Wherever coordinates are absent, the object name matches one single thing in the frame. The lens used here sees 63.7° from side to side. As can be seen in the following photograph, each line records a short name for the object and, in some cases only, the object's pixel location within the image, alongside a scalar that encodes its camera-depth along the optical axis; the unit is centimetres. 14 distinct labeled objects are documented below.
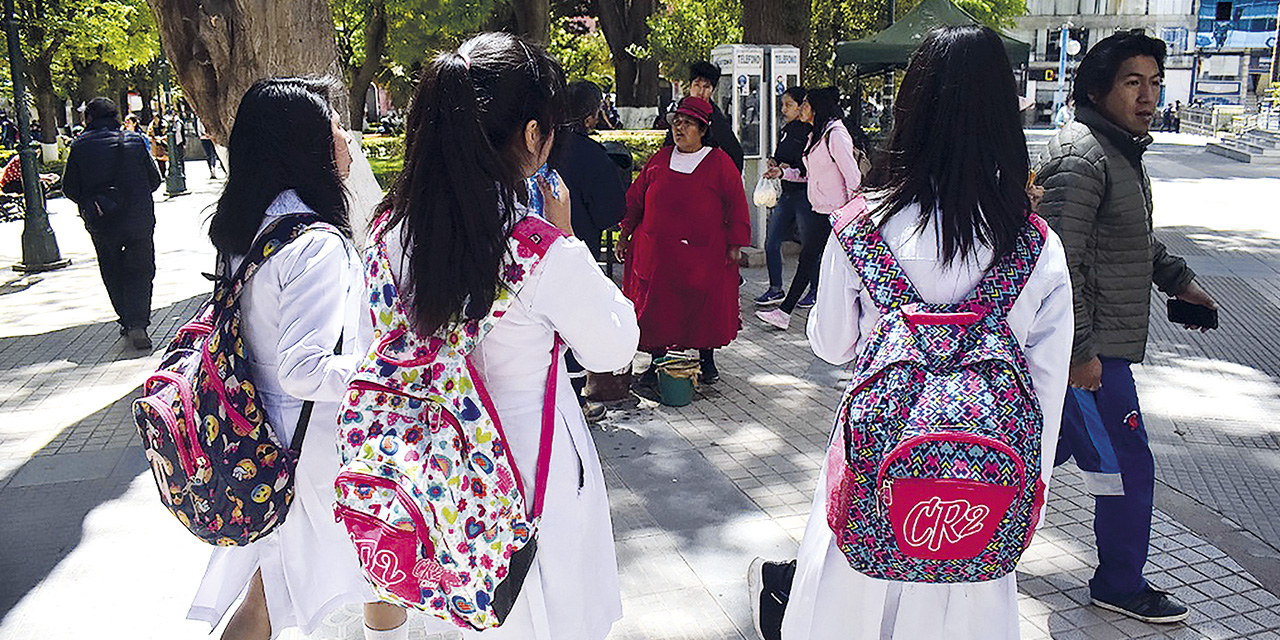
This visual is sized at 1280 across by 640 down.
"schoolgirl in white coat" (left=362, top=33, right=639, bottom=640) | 201
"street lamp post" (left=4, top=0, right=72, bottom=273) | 1178
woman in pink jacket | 783
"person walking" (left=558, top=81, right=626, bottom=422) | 571
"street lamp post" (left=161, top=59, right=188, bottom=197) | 2141
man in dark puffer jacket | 320
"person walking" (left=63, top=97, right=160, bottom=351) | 791
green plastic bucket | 615
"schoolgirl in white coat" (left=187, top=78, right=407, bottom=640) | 240
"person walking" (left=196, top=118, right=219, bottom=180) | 2668
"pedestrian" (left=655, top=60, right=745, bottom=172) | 720
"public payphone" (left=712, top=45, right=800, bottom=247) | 1054
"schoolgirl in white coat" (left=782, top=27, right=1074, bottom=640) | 221
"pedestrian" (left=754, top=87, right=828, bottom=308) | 862
